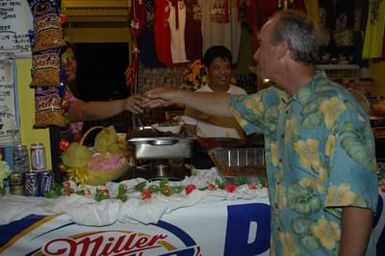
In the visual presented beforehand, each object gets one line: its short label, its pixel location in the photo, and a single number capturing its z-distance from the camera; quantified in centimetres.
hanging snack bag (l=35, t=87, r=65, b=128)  244
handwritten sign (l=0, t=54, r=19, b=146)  248
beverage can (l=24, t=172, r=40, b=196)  231
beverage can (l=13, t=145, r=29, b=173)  241
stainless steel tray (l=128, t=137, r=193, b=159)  238
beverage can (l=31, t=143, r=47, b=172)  233
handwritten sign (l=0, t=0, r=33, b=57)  246
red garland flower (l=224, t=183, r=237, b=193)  230
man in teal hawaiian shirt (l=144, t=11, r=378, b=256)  152
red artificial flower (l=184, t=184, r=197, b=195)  229
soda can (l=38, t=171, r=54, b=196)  232
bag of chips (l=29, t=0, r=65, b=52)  240
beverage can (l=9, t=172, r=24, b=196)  233
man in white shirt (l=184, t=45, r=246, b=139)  375
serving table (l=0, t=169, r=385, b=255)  211
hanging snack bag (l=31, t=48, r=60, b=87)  242
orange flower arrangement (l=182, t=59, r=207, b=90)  528
